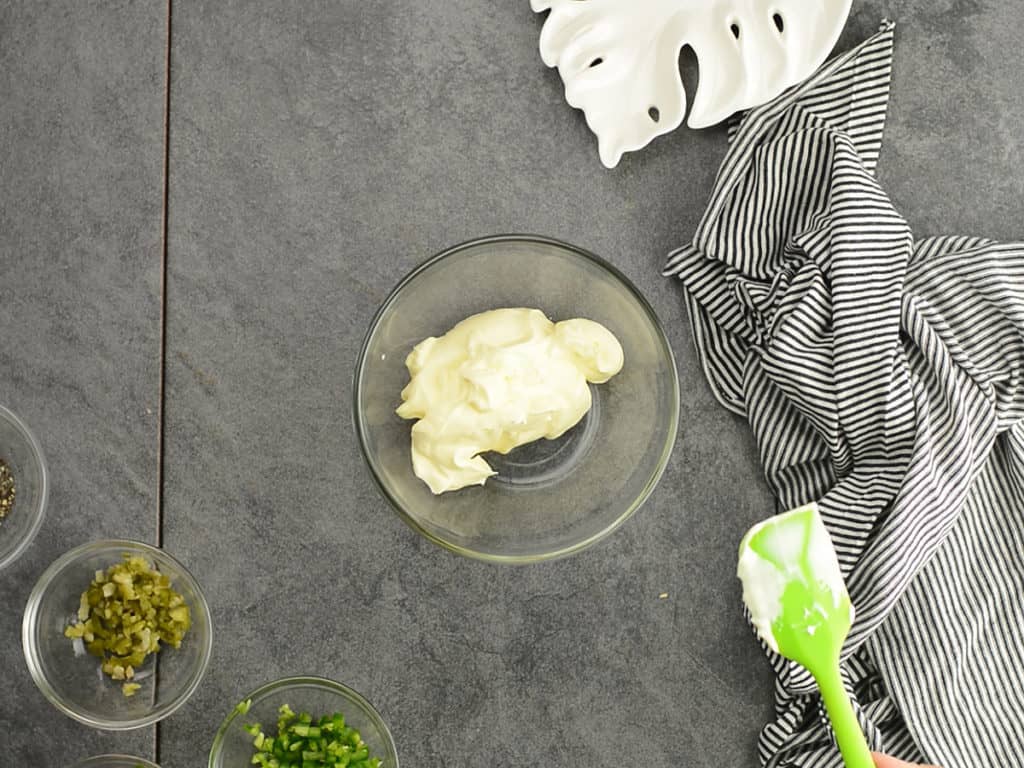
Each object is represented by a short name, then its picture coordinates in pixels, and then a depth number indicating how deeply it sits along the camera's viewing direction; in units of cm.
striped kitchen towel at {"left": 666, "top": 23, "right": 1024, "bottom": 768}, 94
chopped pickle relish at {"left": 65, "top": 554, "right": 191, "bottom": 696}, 95
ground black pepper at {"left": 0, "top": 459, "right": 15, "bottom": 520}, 98
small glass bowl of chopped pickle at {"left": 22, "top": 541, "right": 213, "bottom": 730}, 95
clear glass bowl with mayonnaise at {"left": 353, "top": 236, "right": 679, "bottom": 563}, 93
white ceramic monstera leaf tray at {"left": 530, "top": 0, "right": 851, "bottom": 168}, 99
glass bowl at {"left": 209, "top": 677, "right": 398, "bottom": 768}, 96
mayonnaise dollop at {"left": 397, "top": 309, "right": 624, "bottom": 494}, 86
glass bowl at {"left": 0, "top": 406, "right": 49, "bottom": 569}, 98
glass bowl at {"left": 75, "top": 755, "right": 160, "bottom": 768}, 96
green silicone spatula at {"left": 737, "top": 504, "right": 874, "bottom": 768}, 82
